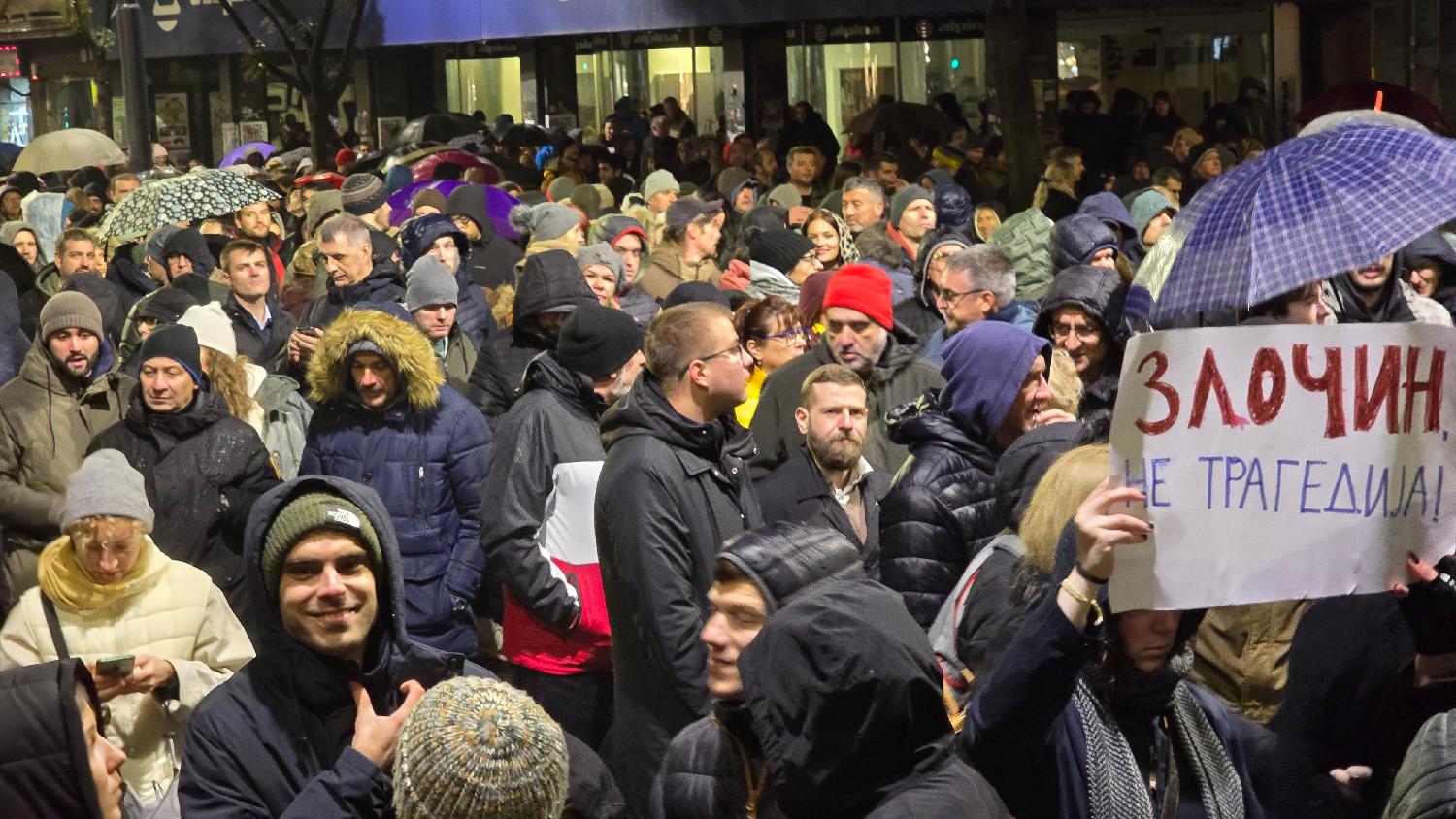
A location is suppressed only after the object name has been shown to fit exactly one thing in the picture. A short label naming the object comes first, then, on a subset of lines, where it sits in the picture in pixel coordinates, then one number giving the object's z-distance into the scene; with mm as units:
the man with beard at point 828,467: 6773
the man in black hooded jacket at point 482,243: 13328
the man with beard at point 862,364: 7898
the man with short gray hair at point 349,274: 10406
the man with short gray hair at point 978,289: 8820
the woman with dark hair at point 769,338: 8742
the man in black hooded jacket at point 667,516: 5496
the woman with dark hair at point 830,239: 11547
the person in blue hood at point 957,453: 5402
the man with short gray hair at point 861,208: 13719
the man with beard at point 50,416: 7930
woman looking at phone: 5375
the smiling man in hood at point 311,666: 3955
